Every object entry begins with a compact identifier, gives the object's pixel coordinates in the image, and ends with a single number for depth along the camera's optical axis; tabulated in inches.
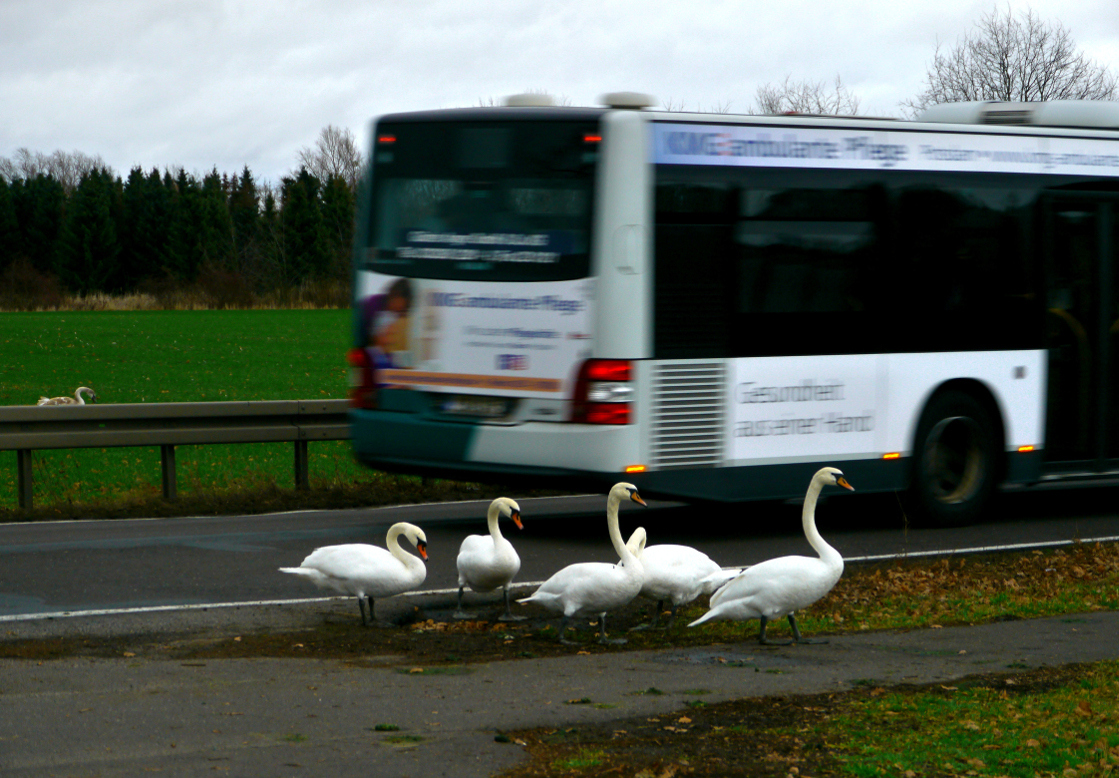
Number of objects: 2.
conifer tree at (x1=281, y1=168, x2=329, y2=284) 4156.0
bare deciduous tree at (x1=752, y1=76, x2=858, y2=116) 2480.3
